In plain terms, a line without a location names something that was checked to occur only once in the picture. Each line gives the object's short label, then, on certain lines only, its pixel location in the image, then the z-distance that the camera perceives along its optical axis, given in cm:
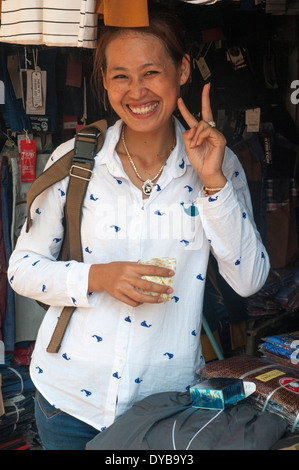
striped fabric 155
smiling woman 151
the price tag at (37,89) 320
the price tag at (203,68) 357
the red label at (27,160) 318
